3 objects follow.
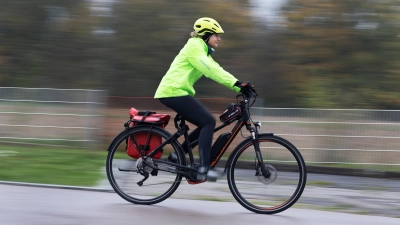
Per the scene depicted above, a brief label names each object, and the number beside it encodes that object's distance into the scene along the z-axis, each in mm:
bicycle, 11664
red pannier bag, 12309
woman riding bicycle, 11648
